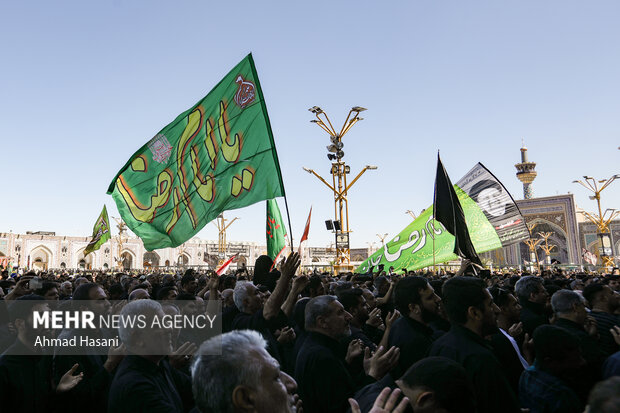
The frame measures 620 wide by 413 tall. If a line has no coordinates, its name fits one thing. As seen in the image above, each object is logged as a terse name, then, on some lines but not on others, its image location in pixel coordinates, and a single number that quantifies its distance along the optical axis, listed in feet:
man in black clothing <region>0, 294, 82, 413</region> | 10.16
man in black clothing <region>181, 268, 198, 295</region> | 24.89
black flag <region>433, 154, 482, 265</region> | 22.85
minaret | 313.94
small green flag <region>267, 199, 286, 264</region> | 22.93
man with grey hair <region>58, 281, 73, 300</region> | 27.55
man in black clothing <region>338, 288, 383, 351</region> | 14.94
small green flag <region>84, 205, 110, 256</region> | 58.34
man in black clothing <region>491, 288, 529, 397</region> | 11.30
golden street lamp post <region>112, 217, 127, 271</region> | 127.91
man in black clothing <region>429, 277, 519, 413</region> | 7.82
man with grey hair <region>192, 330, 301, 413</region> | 5.16
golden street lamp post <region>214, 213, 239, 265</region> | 101.30
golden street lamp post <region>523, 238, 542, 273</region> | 156.78
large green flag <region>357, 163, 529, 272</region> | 33.32
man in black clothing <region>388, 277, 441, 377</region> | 11.42
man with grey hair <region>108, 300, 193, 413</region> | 8.16
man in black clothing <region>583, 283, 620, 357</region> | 14.14
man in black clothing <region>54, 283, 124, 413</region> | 11.10
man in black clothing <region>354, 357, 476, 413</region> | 5.73
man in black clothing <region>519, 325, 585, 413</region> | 8.87
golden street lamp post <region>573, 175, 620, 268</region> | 90.58
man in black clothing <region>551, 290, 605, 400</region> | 11.89
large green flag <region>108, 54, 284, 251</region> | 19.63
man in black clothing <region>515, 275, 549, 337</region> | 16.25
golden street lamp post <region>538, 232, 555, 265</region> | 157.13
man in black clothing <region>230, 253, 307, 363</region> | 12.16
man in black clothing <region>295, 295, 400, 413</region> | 9.14
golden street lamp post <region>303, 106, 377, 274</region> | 54.95
